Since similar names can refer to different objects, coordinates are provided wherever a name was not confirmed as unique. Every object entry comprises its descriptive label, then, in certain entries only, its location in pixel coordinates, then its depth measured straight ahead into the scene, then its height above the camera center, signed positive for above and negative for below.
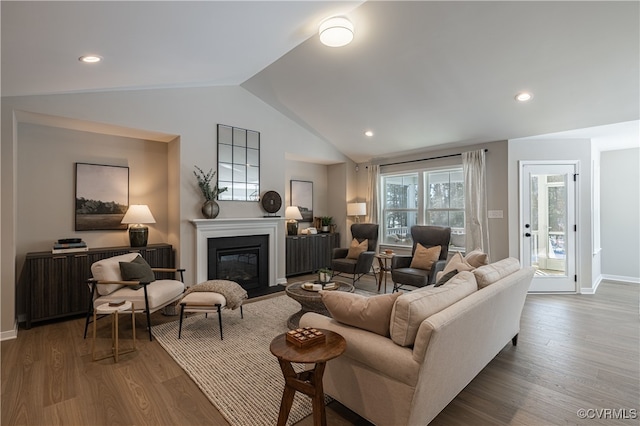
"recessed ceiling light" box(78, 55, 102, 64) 2.39 +1.27
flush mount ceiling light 2.83 +1.75
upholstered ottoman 3.12 -0.89
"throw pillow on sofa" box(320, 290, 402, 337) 1.74 -0.58
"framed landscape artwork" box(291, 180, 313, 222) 6.49 +0.37
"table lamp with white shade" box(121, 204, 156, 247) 4.04 -0.09
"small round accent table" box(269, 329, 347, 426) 1.53 -0.84
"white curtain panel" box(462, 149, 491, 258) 5.09 +0.20
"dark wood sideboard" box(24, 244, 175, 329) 3.37 -0.79
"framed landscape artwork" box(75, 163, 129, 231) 4.01 +0.25
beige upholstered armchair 3.06 -0.77
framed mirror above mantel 4.81 +0.85
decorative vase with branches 4.50 +0.31
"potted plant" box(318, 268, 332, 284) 3.63 -0.76
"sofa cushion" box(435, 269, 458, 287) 2.52 -0.57
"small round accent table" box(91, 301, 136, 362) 2.65 -0.90
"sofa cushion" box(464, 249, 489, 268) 2.99 -0.47
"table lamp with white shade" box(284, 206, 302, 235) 5.97 -0.07
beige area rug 2.01 -1.30
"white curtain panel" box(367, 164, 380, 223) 6.59 +0.44
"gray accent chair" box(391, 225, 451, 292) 4.30 -0.75
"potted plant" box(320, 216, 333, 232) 6.65 -0.21
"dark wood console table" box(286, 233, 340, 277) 5.89 -0.79
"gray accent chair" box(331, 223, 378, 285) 5.08 -0.75
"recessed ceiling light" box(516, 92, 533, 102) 3.78 +1.49
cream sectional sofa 1.53 -0.78
